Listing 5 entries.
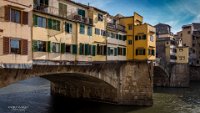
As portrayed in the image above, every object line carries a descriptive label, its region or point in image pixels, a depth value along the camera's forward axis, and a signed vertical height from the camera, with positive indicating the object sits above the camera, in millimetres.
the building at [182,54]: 54225 +463
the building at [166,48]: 53442 +2479
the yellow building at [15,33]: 14650 +2145
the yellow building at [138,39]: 31386 +3321
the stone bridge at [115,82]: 28395 -5175
